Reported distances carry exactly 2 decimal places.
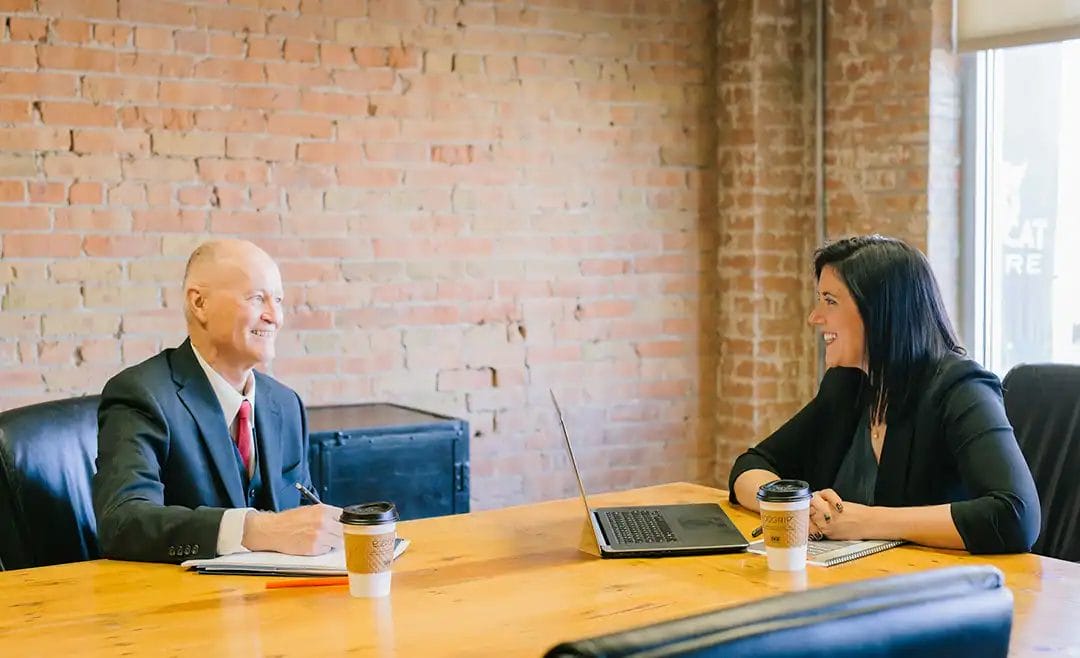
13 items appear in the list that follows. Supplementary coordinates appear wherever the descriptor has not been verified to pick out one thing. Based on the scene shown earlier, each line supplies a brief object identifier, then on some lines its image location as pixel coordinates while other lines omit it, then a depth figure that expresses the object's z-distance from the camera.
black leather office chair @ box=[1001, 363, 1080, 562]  2.75
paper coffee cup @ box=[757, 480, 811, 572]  2.19
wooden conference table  1.85
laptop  2.36
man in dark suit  2.31
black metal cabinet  3.83
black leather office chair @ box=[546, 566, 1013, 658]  0.97
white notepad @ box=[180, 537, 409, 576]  2.20
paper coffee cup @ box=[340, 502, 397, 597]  2.04
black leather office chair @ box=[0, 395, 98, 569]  2.56
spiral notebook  2.27
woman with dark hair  2.37
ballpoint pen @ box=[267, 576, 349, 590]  2.15
